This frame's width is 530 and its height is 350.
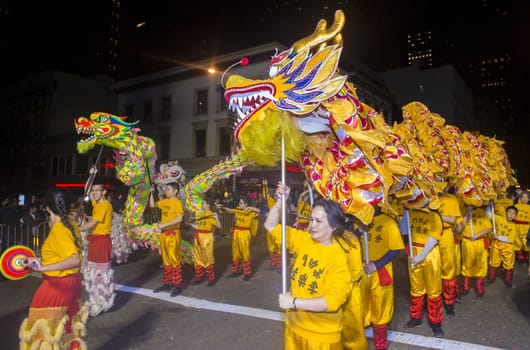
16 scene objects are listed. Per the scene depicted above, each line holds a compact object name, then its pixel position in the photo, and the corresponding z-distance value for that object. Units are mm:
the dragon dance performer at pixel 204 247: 8273
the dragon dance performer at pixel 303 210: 7765
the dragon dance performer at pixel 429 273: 5126
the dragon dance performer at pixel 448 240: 5730
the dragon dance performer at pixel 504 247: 8156
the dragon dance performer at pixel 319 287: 2656
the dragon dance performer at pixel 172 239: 7250
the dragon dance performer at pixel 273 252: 9819
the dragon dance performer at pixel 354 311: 3410
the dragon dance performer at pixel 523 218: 9933
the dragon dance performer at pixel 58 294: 3490
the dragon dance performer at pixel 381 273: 4254
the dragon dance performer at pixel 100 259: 6195
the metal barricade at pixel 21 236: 10430
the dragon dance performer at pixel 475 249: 7094
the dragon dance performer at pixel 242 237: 9188
